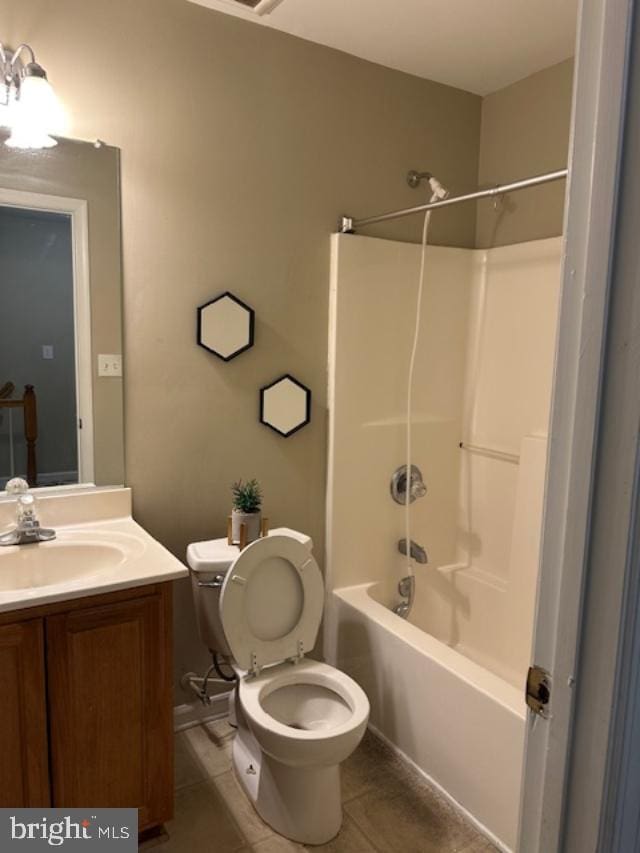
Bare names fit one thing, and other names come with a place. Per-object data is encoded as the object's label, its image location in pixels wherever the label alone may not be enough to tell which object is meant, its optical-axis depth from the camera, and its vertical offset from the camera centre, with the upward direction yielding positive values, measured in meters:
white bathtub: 1.78 -1.13
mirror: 1.87 +0.10
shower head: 2.55 +0.76
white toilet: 1.76 -1.04
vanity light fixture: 1.69 +0.70
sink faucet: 1.79 -0.51
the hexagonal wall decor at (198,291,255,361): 2.17 +0.10
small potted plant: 2.10 -0.54
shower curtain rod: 1.80 +0.54
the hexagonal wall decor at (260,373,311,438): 2.33 -0.19
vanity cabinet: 1.49 -0.91
